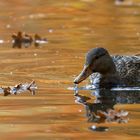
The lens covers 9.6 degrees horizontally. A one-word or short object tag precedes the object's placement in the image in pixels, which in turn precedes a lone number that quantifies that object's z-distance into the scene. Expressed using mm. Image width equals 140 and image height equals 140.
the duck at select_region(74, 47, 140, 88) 11672
